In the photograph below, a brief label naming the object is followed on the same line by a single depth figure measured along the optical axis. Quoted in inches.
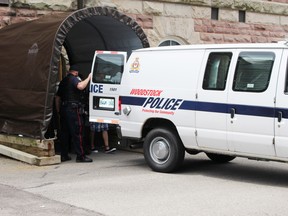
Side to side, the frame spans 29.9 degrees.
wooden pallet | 410.6
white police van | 321.7
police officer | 420.2
